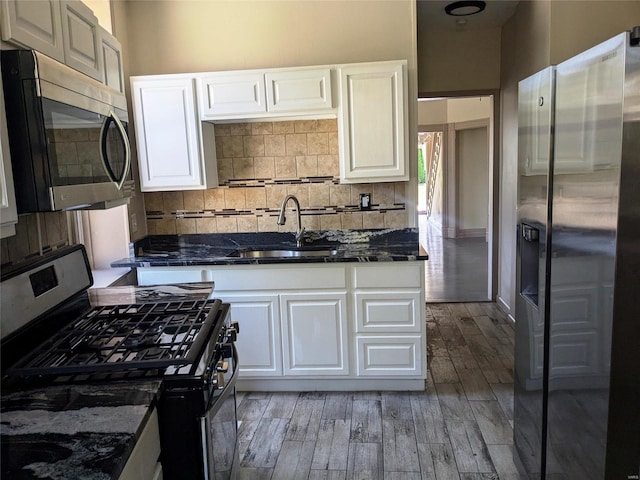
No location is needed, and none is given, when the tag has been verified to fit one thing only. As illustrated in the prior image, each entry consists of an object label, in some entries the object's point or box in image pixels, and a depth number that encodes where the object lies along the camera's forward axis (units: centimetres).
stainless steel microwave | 145
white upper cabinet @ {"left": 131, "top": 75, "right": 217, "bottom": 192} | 322
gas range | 134
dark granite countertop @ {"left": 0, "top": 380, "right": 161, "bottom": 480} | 98
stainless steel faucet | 348
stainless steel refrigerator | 140
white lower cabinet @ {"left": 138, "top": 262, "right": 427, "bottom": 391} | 306
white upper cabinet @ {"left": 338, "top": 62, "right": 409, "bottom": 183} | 310
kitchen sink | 349
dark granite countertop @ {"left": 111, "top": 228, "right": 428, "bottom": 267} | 324
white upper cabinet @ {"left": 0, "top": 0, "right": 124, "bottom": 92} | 147
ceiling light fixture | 379
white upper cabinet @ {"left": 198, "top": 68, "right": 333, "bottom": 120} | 314
